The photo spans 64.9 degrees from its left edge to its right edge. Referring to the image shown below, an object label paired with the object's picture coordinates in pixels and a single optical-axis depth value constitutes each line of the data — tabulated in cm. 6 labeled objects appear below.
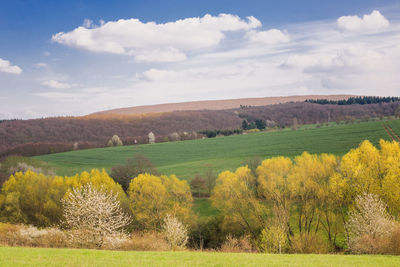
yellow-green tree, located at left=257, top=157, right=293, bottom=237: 4156
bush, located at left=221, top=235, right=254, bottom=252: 3448
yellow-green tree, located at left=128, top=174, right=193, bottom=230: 4766
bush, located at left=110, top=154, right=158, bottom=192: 6475
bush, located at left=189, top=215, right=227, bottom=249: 4352
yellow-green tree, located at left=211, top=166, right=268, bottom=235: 4438
